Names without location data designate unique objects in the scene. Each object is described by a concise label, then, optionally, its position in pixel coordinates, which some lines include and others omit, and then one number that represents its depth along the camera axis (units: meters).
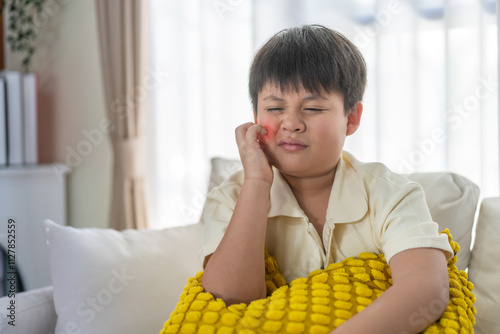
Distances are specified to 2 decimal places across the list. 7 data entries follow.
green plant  2.69
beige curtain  2.52
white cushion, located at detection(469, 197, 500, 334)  1.31
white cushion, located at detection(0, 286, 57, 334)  1.27
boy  1.05
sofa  1.31
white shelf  2.46
